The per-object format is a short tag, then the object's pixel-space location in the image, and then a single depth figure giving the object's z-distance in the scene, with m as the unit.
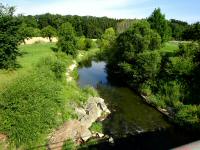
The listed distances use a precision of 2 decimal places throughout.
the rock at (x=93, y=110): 15.83
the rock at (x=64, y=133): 12.97
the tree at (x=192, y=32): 49.12
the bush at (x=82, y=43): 49.94
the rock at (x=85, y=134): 14.39
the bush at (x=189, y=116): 15.35
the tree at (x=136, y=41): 24.93
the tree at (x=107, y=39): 33.23
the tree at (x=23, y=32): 20.68
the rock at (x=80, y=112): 15.89
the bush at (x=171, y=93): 18.72
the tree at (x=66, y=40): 33.41
